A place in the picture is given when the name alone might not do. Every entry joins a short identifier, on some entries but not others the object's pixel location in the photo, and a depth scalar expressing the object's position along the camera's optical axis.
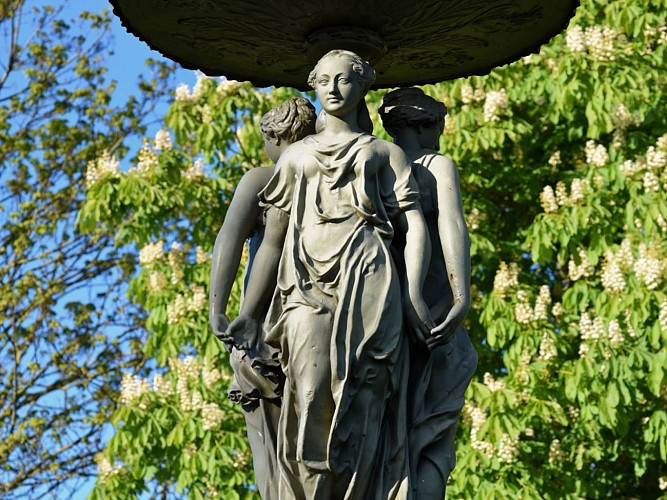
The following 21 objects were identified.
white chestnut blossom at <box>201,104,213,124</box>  17.94
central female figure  6.93
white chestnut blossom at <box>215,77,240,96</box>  17.81
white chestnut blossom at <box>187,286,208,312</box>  16.39
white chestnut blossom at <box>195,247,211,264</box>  17.38
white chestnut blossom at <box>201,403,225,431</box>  15.54
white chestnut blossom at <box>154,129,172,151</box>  17.98
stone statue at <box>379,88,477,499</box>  7.21
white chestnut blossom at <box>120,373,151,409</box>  15.99
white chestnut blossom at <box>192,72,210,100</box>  17.97
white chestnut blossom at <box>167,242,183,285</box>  17.19
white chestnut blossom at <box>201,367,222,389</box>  16.20
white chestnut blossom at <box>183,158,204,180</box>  17.86
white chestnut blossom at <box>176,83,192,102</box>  18.00
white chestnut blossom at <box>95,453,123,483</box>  16.08
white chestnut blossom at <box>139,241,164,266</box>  17.45
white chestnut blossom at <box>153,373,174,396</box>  16.17
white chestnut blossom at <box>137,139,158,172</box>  17.69
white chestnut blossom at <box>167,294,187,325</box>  16.52
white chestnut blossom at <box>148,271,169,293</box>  17.05
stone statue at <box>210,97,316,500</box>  7.39
